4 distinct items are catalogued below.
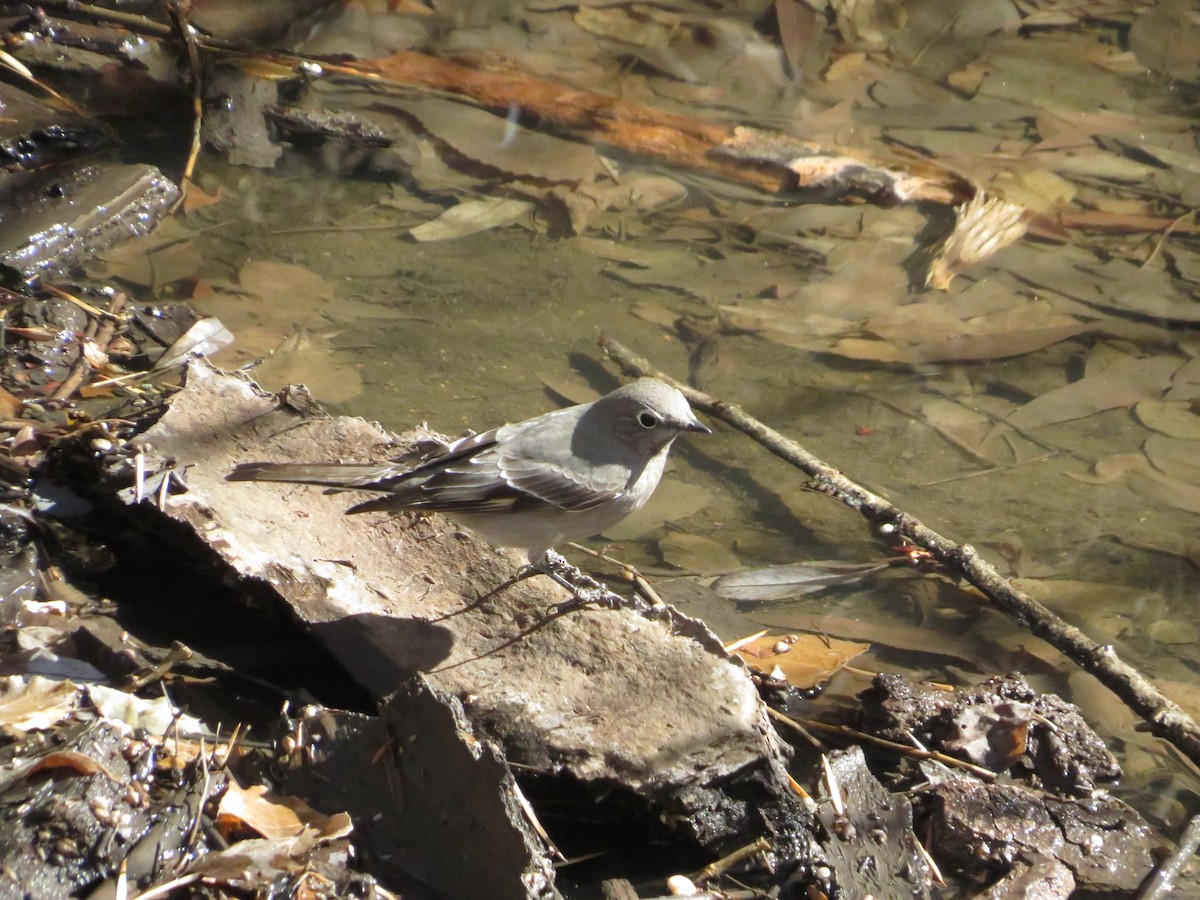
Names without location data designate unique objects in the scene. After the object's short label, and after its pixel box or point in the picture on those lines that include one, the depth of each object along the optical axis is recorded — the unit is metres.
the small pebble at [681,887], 6.71
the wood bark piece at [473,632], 7.06
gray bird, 8.38
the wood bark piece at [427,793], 6.33
